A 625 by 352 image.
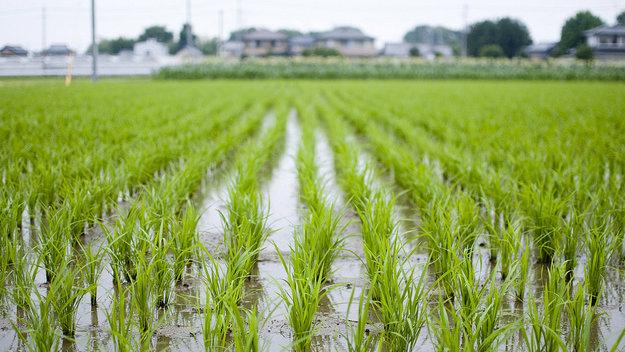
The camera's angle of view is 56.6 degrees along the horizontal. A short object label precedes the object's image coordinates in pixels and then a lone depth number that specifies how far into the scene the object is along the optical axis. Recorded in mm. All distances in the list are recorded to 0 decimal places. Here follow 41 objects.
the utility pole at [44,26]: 41438
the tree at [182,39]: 78000
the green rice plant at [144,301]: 2422
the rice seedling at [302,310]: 2264
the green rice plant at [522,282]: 2729
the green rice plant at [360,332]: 2072
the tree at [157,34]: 83438
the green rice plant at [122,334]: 1995
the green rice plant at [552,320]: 2068
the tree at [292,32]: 96062
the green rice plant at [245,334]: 1974
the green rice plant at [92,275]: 2729
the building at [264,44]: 66812
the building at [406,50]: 77550
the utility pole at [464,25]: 51512
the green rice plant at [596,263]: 2779
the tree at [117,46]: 78062
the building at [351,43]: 66312
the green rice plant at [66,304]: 2354
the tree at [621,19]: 43688
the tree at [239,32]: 53531
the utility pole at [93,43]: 28625
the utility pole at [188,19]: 39619
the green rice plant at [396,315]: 2254
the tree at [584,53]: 40031
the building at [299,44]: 70125
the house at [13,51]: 31328
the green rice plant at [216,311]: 2156
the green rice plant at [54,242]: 2912
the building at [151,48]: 74875
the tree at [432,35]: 88438
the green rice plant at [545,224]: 3441
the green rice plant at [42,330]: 2062
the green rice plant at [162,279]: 2707
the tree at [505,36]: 60156
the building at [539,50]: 60406
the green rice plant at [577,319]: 2143
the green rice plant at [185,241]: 3029
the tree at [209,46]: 82812
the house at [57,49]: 56562
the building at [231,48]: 80562
